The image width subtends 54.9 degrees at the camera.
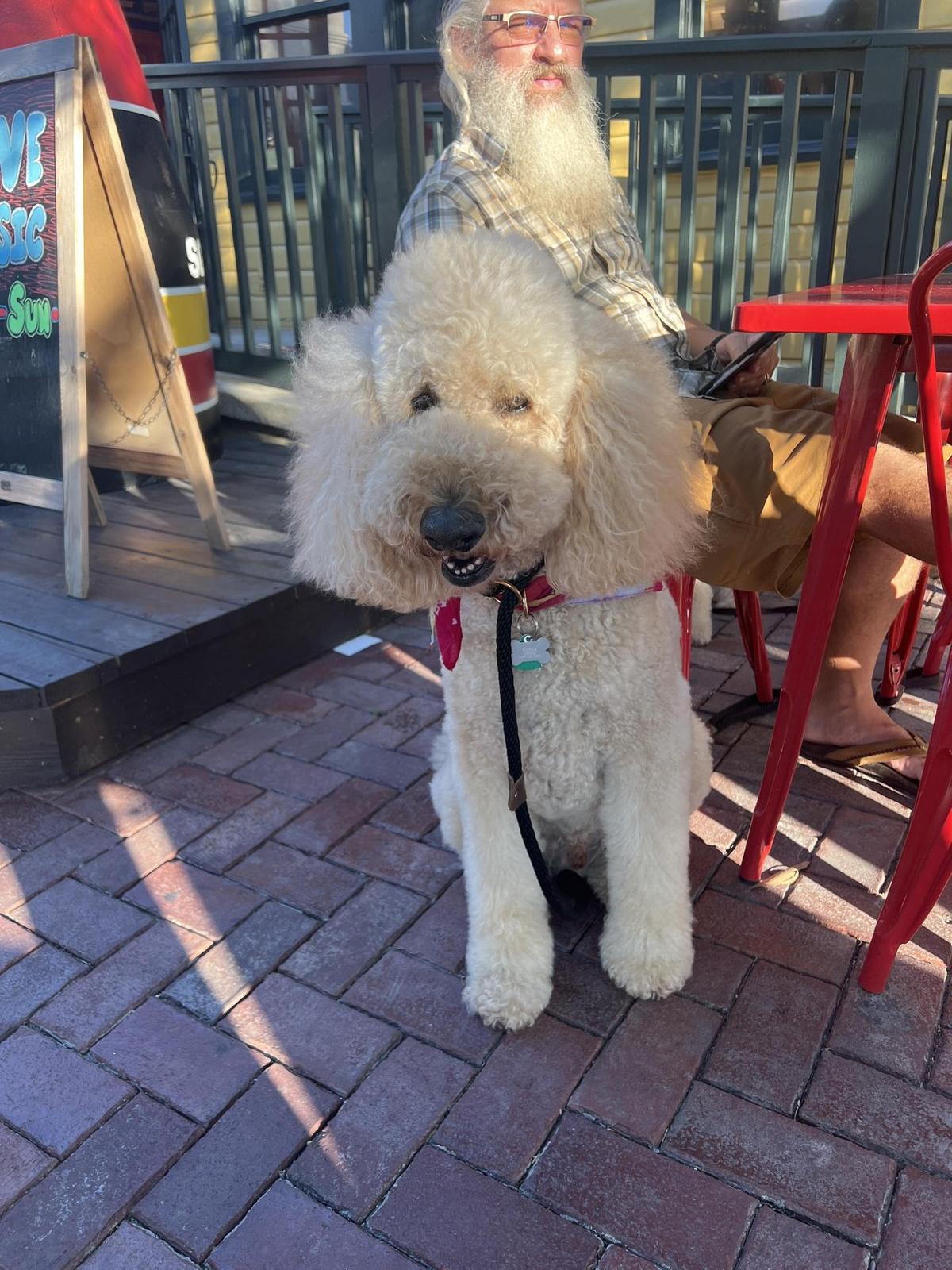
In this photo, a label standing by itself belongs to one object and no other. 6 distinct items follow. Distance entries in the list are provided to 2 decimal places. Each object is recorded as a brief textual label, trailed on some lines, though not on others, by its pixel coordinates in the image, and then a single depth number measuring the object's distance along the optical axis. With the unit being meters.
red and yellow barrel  3.41
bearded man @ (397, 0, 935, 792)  2.28
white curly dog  1.38
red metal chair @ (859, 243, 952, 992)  1.32
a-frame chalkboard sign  2.71
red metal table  1.47
